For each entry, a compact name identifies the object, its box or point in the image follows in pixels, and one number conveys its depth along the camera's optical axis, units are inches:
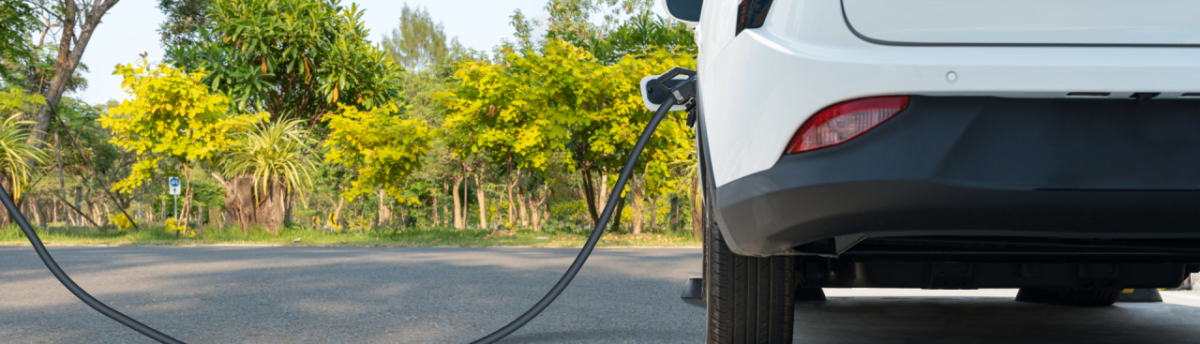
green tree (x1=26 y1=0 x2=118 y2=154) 646.5
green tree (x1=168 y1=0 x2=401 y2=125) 614.2
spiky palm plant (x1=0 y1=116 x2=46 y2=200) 523.5
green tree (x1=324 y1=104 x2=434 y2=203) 521.0
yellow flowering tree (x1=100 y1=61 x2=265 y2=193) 514.3
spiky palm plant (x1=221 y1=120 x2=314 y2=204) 530.6
